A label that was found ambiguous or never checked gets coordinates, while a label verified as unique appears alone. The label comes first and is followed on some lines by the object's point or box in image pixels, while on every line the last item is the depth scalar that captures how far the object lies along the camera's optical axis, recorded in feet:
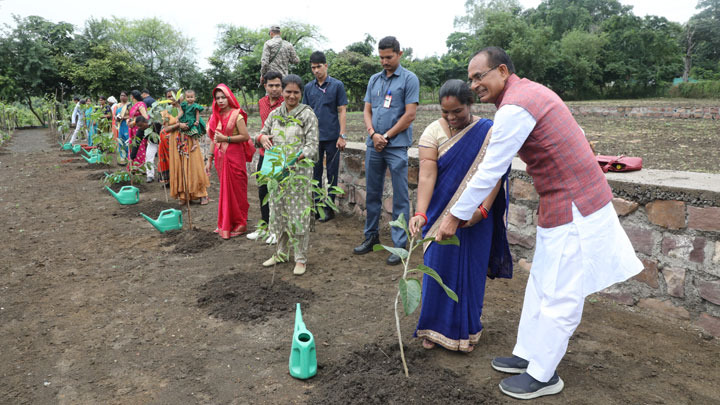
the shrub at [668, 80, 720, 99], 94.12
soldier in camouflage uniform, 20.83
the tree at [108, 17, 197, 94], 153.48
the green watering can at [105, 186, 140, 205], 20.95
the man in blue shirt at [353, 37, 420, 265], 13.00
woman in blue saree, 7.53
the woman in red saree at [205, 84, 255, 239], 15.38
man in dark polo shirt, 16.12
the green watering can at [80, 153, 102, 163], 32.38
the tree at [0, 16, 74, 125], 81.00
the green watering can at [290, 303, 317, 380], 7.35
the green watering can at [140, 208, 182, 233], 16.48
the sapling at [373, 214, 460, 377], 6.52
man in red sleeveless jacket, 6.33
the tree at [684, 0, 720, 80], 128.47
